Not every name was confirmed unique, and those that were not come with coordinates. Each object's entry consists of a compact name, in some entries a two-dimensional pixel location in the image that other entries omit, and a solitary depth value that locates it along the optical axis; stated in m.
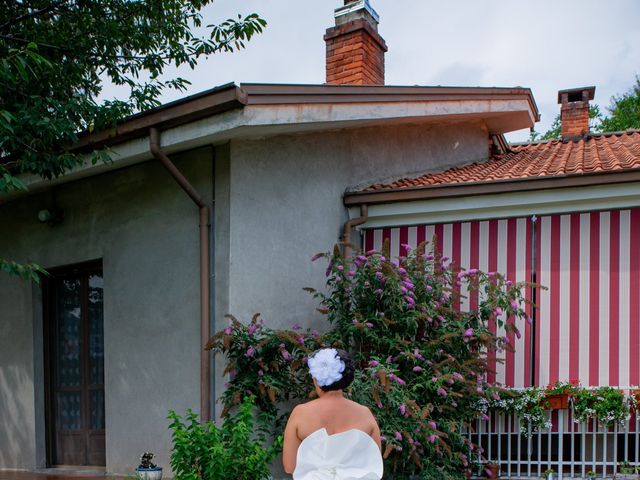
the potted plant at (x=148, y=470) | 6.10
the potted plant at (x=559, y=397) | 6.74
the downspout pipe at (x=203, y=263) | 6.41
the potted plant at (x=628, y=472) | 6.58
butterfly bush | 6.08
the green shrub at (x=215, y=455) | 5.09
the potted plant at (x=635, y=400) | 6.59
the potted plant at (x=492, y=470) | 6.91
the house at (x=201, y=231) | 6.59
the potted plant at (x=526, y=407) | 6.81
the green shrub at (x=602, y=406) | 6.54
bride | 3.61
